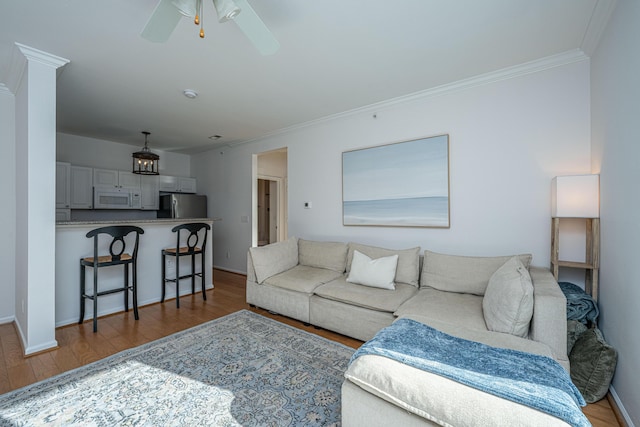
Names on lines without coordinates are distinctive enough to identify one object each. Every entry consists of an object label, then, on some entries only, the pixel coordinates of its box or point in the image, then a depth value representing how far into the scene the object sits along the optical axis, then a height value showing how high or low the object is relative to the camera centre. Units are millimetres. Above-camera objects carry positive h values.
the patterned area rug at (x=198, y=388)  1612 -1200
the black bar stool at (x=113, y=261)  2758 -530
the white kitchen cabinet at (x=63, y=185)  4398 +418
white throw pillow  2768 -614
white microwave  4836 +242
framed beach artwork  3027 +342
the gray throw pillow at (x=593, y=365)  1724 -985
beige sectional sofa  1101 -736
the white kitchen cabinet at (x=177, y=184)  5751 +595
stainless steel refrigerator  5379 +115
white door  6700 +21
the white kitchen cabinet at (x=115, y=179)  4852 +597
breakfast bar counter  2896 -698
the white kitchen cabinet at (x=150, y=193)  5452 +371
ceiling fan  1515 +1134
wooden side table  2070 -337
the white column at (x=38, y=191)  2307 +165
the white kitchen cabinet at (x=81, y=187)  4594 +400
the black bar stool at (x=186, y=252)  3504 -539
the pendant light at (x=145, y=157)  4230 +850
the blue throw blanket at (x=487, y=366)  1006 -710
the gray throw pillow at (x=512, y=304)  1750 -599
